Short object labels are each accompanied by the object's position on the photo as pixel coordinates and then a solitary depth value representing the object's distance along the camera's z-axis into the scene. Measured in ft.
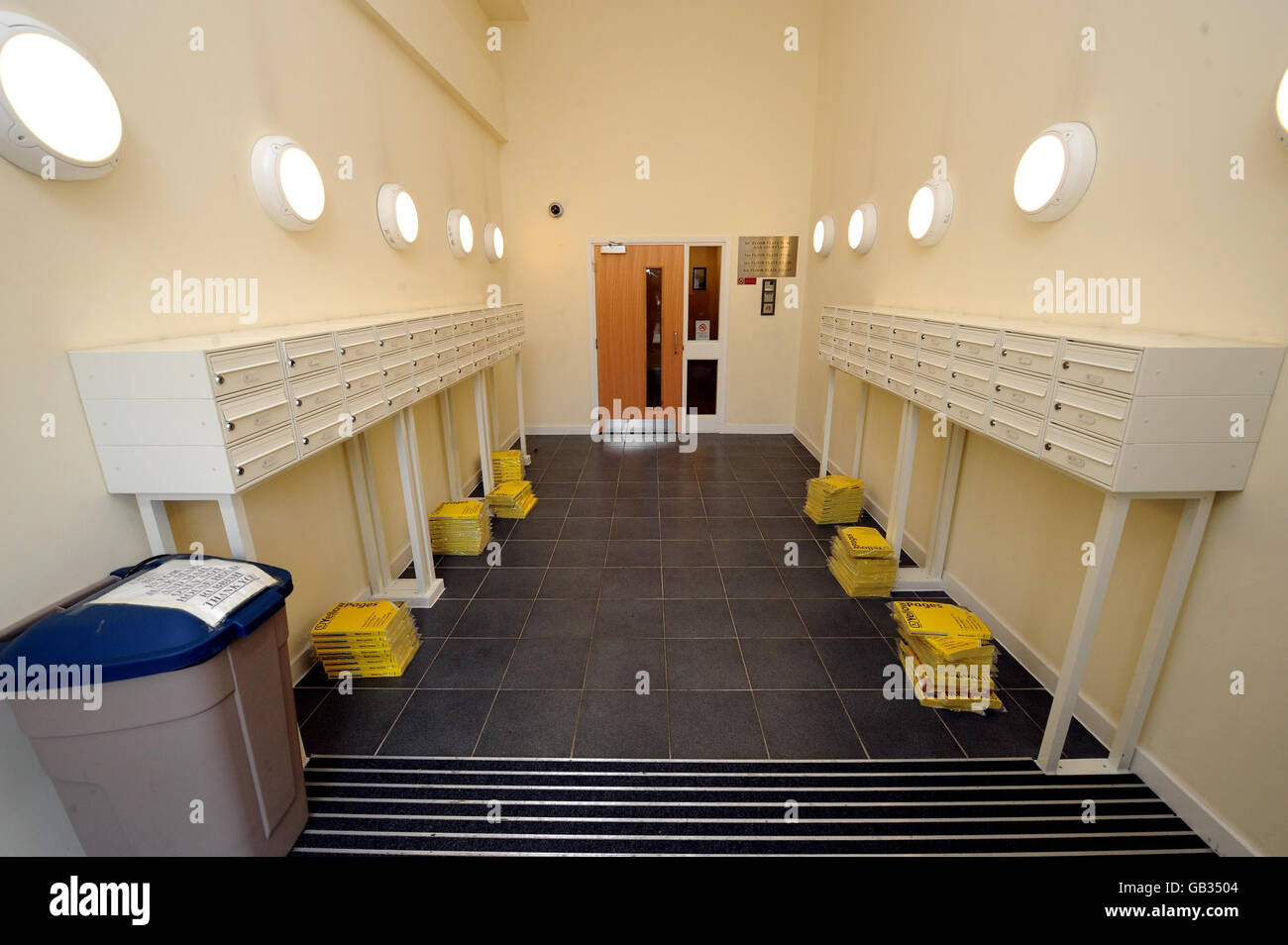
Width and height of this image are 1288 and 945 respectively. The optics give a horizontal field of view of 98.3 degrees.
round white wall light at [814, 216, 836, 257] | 16.62
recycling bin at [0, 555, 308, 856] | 3.98
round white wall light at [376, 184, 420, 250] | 10.27
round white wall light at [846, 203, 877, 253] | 13.26
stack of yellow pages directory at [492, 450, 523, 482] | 15.24
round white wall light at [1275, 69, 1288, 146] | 4.63
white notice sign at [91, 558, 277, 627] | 4.35
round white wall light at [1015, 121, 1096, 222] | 6.82
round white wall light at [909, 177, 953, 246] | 9.95
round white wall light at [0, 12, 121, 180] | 4.17
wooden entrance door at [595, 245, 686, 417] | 20.25
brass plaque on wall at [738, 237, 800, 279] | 19.77
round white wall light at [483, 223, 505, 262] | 16.72
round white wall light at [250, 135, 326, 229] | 7.00
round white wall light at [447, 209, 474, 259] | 13.80
